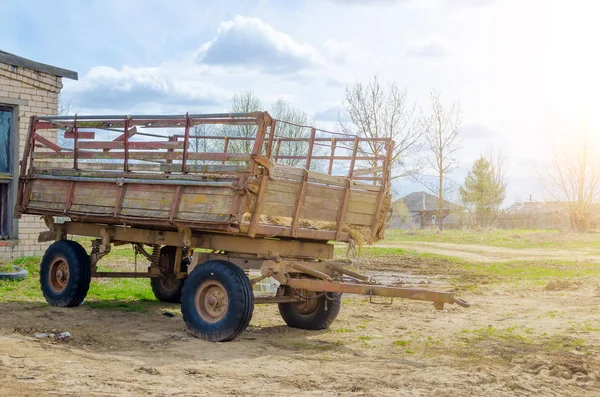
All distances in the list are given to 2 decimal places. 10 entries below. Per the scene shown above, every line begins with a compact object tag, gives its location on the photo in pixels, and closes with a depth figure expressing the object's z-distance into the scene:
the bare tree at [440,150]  41.38
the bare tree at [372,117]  38.10
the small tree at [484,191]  53.97
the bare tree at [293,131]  41.31
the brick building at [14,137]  16.08
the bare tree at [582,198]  42.91
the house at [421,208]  58.67
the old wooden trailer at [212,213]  8.37
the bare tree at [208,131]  38.38
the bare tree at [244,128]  41.72
